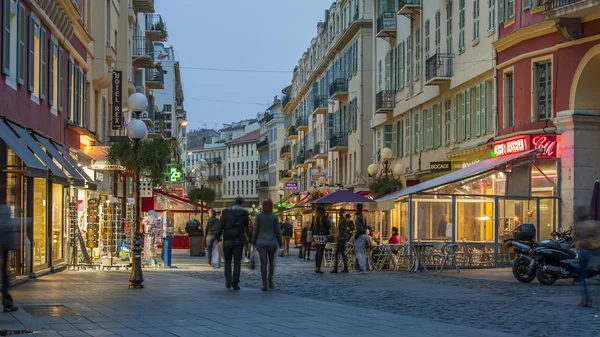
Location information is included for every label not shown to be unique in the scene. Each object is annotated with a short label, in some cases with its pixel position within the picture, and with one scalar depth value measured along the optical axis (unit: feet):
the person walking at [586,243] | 53.21
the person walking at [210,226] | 110.54
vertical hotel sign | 129.90
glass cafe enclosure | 93.66
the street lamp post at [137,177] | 63.36
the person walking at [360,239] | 86.82
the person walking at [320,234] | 87.30
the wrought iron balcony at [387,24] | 153.99
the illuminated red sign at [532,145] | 91.56
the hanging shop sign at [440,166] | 120.16
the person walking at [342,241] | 86.43
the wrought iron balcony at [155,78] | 209.26
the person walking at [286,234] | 148.68
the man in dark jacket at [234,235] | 63.67
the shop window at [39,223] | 77.00
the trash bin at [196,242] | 134.92
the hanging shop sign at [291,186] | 225.87
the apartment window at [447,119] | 124.06
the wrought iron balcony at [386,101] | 154.51
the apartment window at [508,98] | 100.27
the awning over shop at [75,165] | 83.71
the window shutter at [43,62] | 79.00
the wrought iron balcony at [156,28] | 214.71
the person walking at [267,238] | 63.98
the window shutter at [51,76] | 83.30
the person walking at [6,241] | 44.62
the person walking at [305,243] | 126.23
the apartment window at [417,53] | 136.98
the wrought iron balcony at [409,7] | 136.77
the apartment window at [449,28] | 121.39
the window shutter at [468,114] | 114.73
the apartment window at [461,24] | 115.65
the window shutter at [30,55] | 73.36
